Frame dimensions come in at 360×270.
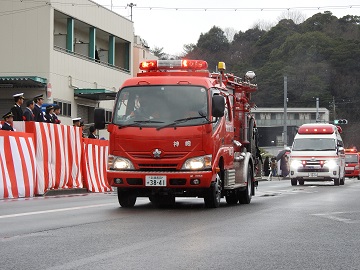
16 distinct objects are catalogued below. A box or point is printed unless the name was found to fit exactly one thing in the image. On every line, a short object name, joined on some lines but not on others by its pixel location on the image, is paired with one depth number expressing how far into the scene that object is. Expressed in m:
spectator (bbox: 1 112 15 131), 18.55
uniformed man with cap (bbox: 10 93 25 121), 19.55
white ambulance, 35.69
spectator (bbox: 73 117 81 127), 24.13
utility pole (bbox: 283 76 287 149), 65.72
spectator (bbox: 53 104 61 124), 21.93
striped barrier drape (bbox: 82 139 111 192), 23.25
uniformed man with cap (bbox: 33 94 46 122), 20.73
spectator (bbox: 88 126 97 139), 24.67
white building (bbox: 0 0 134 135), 37.34
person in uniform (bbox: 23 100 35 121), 20.02
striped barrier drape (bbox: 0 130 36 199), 17.83
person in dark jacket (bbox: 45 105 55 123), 21.58
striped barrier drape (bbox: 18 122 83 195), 19.69
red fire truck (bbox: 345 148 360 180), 62.56
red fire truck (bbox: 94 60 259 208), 14.48
